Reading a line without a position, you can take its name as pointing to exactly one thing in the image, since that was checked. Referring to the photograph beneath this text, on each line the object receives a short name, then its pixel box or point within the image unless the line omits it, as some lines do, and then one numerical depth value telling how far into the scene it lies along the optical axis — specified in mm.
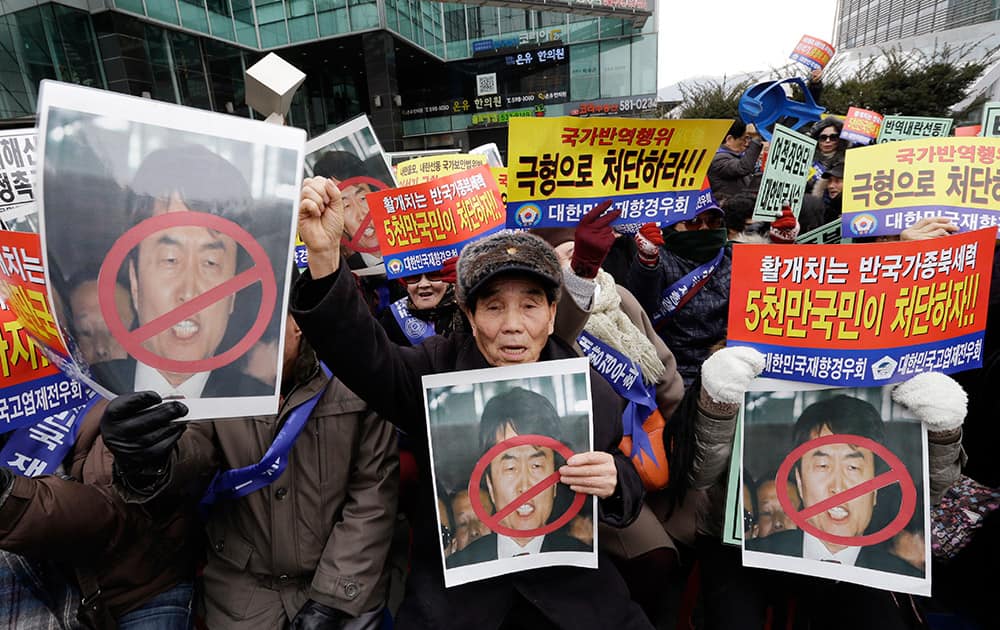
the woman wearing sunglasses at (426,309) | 3031
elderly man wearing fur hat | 1521
